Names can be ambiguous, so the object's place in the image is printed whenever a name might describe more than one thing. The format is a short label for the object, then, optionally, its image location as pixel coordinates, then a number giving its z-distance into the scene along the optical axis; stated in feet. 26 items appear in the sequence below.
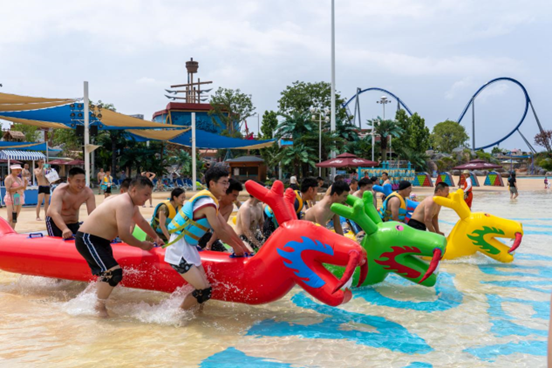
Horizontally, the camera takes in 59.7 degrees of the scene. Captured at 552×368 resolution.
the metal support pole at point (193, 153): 85.30
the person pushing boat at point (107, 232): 15.07
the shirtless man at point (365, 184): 25.44
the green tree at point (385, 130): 121.70
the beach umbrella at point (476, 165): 109.04
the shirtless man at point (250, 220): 20.11
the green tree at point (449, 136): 264.52
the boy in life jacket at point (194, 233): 14.66
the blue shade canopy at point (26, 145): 85.87
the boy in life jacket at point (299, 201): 22.00
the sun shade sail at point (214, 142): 92.68
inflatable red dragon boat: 14.15
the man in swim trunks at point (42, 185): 37.40
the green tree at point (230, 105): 159.33
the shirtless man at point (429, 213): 22.90
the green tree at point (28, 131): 169.31
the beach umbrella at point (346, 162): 81.66
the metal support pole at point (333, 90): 92.84
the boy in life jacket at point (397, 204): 23.90
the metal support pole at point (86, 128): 50.79
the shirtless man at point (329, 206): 19.11
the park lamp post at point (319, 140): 89.86
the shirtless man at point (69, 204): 18.20
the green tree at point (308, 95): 153.99
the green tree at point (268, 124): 158.98
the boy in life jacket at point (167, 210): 21.38
